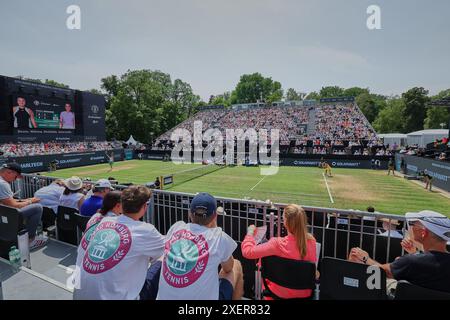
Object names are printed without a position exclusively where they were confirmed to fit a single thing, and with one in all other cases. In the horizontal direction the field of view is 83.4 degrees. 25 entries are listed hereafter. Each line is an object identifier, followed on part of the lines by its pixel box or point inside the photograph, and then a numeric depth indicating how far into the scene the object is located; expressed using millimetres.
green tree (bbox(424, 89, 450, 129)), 60312
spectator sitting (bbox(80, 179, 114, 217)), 4848
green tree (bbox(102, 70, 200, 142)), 53562
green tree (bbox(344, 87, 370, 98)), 106688
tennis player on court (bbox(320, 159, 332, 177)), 23816
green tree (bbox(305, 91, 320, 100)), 116425
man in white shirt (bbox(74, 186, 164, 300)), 2439
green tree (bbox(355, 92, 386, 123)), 87738
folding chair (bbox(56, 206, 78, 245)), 5215
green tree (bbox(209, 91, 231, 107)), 94188
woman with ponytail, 2895
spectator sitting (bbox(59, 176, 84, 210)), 5582
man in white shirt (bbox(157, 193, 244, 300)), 2393
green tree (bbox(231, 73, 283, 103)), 97250
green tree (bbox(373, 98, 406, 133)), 70625
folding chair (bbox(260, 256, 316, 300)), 2755
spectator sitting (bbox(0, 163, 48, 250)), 4984
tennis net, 16483
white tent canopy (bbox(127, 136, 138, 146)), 49000
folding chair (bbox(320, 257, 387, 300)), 2643
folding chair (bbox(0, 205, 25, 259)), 4281
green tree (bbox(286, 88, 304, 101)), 119250
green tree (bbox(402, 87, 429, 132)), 65688
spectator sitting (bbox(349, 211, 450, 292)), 2387
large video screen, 29312
